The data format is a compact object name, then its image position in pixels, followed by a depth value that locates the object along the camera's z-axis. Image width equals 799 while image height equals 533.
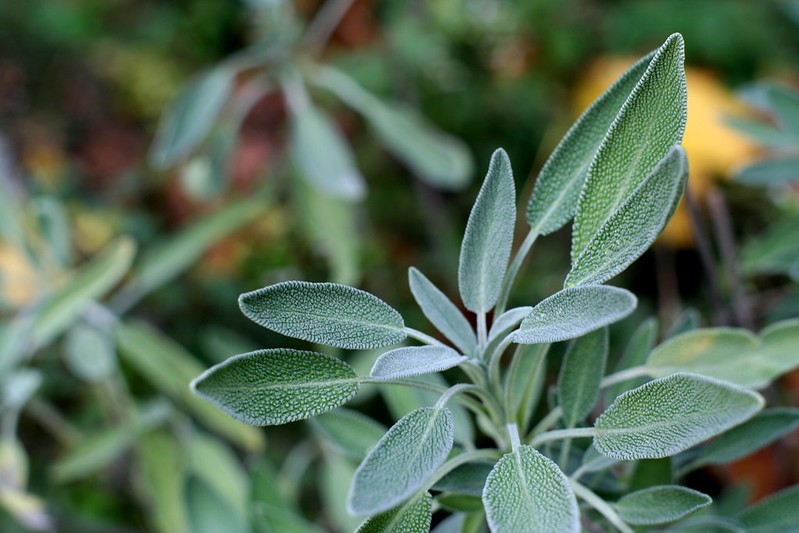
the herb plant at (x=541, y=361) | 0.51
